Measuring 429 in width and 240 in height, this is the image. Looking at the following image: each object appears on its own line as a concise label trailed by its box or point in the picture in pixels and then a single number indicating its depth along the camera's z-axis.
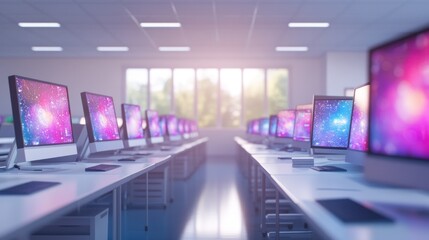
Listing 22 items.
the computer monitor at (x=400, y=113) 1.17
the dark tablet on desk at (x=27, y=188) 1.46
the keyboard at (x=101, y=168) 2.25
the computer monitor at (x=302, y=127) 3.40
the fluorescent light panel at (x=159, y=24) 7.70
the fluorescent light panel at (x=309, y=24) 7.70
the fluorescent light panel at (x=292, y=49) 10.12
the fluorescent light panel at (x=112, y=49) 10.08
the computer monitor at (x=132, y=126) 3.50
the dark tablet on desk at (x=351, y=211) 1.06
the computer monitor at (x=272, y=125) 5.66
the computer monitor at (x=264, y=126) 6.78
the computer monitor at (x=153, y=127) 4.62
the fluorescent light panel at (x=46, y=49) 10.09
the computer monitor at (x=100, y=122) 2.69
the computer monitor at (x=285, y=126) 4.38
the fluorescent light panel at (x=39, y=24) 7.72
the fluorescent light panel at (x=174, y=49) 10.09
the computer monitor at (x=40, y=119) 1.91
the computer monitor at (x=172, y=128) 6.32
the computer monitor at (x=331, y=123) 2.57
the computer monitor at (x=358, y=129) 2.05
